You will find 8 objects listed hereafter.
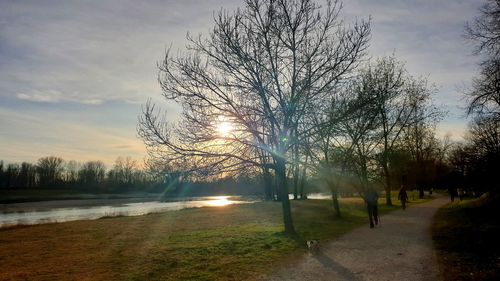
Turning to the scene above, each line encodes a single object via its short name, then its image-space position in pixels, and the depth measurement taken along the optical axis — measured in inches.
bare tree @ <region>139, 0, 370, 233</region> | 561.9
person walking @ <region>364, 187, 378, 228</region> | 669.5
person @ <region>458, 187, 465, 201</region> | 1549.0
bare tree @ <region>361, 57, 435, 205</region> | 1230.3
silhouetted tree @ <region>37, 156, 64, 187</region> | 4318.4
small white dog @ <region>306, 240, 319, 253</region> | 450.9
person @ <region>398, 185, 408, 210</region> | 1112.6
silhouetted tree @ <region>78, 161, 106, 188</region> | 4393.7
